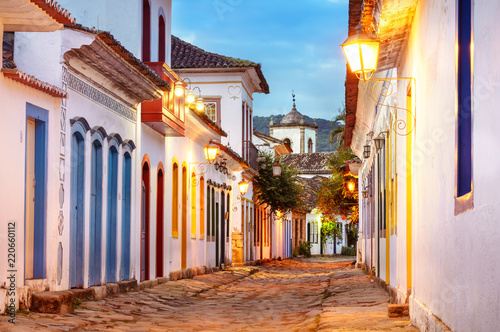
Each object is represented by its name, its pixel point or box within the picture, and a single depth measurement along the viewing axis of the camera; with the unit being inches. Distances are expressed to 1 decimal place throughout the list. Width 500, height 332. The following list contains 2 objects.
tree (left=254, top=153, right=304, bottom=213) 1402.6
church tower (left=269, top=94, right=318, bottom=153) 3548.2
